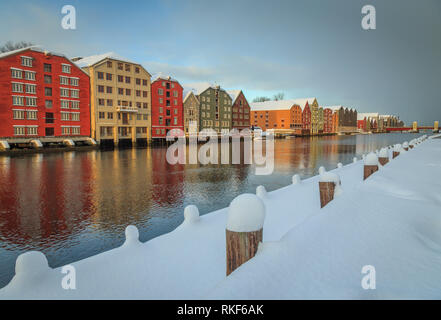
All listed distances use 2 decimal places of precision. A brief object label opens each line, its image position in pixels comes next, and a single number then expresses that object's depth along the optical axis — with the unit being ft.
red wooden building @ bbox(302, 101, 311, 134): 332.80
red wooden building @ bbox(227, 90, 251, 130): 258.78
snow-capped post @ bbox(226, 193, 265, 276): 9.82
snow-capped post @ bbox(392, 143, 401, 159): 53.77
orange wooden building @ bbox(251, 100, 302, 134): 306.96
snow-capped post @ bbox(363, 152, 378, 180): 27.02
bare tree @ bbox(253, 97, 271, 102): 439.63
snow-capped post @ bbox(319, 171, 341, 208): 19.61
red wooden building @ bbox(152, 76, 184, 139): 181.96
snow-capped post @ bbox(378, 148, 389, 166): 37.00
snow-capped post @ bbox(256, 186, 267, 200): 25.20
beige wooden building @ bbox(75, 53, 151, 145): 151.12
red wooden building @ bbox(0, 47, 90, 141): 117.50
